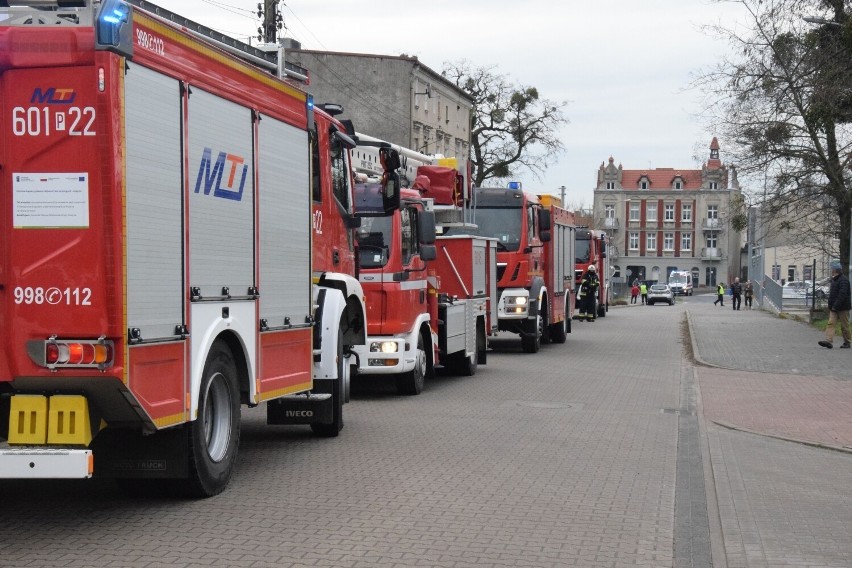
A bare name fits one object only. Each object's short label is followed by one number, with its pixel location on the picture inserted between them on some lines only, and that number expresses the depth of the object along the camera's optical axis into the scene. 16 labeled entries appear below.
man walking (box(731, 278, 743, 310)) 62.34
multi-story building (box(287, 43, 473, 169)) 61.94
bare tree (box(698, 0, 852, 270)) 25.61
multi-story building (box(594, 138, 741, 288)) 121.19
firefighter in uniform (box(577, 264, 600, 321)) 36.38
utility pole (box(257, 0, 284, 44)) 26.06
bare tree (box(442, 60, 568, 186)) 69.06
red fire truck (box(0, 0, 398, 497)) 6.79
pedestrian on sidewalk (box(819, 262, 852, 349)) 24.97
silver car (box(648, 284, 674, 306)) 76.62
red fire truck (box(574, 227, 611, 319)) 41.84
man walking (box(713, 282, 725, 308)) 72.03
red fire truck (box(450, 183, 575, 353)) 24.53
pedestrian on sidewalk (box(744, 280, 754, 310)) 66.38
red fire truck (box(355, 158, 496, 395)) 15.27
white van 104.38
